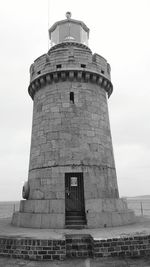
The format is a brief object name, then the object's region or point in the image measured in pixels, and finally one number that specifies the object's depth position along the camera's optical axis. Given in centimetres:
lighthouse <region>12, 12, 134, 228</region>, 840
